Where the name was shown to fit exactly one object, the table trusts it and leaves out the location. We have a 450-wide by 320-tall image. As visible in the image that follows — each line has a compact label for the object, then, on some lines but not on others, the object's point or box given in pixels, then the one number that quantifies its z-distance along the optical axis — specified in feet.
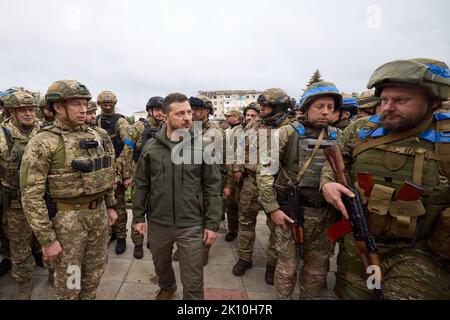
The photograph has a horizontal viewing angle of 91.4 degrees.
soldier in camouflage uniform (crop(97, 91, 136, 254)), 13.62
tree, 116.62
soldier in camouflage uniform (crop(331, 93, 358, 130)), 12.60
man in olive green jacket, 8.13
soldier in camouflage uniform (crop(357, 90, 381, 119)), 12.79
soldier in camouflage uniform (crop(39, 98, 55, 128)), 14.32
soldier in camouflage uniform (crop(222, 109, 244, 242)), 14.71
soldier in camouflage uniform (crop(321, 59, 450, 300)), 5.50
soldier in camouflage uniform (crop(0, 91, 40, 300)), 9.90
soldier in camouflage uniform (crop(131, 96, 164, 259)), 13.20
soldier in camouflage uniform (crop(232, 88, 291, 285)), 11.60
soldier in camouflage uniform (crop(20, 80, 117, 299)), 6.96
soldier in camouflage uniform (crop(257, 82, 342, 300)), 8.38
